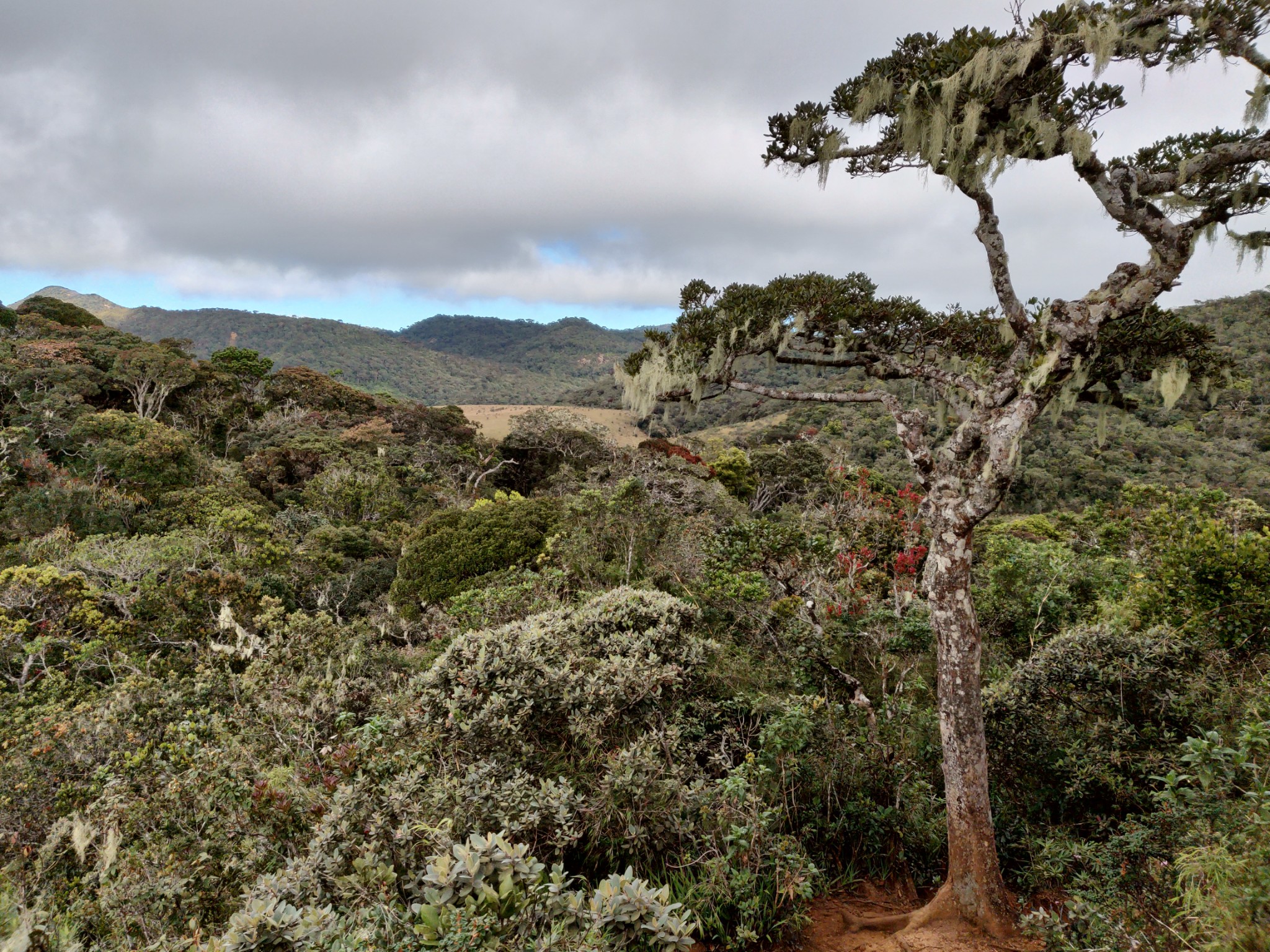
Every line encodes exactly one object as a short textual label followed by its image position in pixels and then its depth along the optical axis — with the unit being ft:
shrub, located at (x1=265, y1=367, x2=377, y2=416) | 103.35
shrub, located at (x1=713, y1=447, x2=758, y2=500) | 72.28
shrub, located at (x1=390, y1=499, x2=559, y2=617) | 36.27
